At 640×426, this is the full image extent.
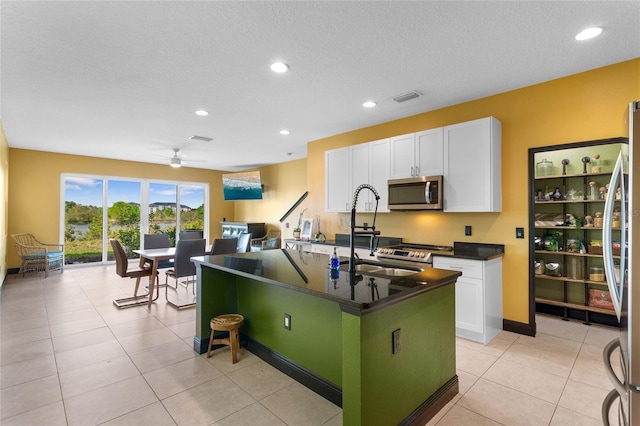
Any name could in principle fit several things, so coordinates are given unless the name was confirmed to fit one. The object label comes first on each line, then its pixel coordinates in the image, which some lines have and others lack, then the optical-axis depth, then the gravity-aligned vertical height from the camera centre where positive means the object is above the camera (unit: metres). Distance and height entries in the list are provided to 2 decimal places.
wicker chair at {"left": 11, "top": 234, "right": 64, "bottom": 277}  6.08 -0.75
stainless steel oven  3.49 -0.43
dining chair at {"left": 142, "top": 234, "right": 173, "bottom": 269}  5.29 -0.44
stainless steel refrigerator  1.16 -0.25
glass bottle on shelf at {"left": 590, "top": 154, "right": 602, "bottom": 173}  3.82 +0.65
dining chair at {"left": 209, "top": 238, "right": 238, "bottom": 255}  4.60 -0.44
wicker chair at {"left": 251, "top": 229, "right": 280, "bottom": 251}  7.79 -0.64
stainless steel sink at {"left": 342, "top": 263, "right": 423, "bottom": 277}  2.39 -0.44
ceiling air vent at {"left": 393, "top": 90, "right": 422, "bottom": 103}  3.48 +1.38
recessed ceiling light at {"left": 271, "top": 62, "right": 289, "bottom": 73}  2.83 +1.39
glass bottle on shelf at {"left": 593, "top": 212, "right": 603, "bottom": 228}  3.84 -0.05
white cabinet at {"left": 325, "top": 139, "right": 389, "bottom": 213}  4.31 +0.62
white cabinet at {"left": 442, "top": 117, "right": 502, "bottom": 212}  3.32 +0.55
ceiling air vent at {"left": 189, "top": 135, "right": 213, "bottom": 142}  5.48 +1.41
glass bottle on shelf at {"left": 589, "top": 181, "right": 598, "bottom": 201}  3.91 +0.31
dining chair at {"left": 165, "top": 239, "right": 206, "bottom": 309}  4.25 -0.56
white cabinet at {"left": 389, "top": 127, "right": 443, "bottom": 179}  3.73 +0.78
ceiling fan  6.27 +1.15
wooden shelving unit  3.84 -0.33
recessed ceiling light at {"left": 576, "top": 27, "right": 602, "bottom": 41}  2.30 +1.38
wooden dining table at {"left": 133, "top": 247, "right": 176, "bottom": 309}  4.33 -0.57
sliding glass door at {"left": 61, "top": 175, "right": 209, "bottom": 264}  7.25 +0.12
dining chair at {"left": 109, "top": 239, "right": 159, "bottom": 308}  4.30 -0.77
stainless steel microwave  3.66 +0.28
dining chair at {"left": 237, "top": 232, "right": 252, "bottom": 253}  5.63 -0.48
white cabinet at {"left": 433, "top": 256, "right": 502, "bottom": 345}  3.11 -0.86
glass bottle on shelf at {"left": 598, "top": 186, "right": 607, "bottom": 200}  3.80 +0.27
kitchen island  1.59 -0.77
